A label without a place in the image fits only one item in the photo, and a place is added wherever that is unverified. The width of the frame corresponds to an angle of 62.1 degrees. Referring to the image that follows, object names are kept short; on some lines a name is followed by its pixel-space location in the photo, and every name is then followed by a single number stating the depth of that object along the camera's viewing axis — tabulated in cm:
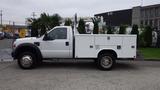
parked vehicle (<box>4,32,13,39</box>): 3036
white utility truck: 589
